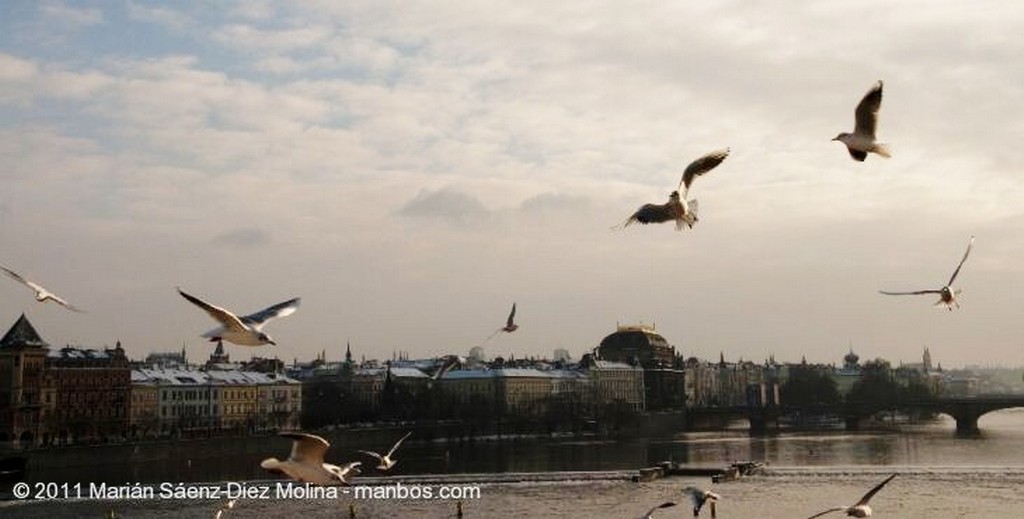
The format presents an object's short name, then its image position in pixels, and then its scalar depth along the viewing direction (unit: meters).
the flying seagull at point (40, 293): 12.63
